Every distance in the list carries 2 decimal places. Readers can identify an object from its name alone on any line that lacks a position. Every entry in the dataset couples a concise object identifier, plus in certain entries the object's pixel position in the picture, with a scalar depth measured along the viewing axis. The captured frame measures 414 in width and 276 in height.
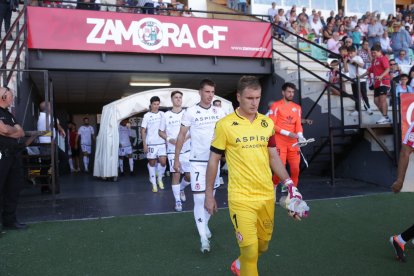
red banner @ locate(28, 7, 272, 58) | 10.76
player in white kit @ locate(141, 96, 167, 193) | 9.21
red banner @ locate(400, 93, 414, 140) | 8.60
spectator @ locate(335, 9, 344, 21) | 17.68
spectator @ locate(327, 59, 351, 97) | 10.77
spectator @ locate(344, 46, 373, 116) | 11.36
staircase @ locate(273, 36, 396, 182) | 9.42
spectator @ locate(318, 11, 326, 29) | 17.11
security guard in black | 5.48
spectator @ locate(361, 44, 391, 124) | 9.59
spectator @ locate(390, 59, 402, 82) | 12.09
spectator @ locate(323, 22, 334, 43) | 15.09
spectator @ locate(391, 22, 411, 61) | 15.48
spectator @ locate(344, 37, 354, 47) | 12.83
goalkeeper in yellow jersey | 3.36
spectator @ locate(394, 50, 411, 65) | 14.81
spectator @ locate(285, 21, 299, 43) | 14.07
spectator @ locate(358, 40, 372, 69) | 13.23
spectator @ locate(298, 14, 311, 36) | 15.43
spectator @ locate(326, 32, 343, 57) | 13.84
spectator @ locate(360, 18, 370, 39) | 16.80
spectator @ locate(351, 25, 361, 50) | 15.42
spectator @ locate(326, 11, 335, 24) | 16.64
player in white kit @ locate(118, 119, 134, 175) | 14.22
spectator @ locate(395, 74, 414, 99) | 10.69
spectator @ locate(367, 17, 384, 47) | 16.33
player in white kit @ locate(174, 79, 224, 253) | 4.90
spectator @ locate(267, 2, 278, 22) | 17.16
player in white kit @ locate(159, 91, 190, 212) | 6.84
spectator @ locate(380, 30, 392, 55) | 15.80
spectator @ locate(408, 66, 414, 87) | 11.38
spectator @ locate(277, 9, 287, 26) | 15.64
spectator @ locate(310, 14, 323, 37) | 16.38
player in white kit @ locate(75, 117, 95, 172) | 16.09
